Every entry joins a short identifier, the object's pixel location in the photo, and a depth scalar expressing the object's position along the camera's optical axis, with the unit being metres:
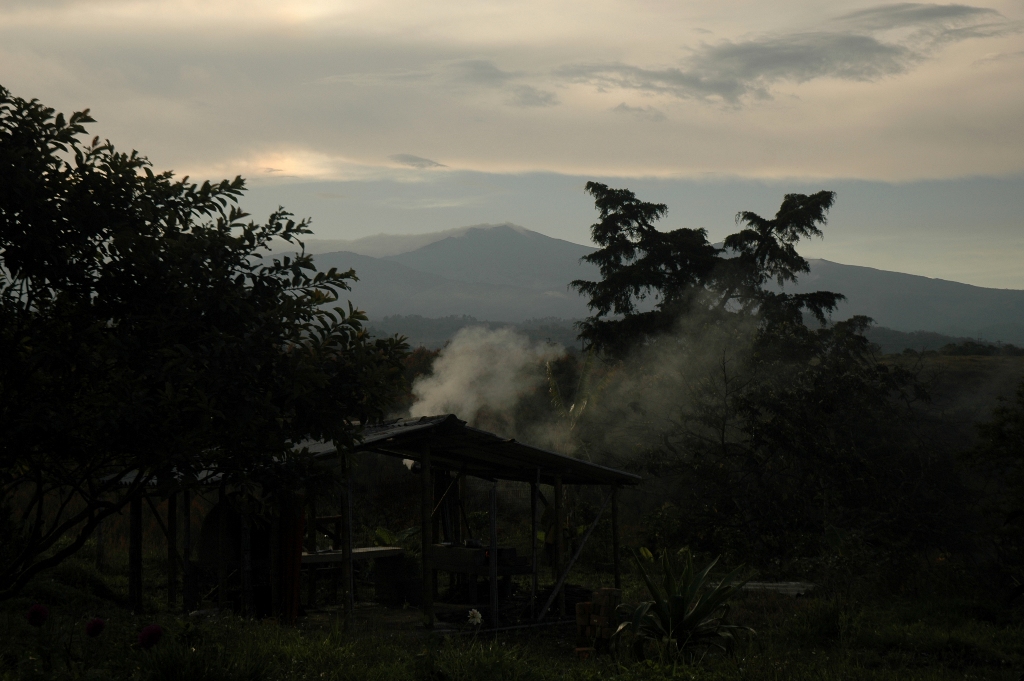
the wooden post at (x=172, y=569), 14.16
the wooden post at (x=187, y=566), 13.79
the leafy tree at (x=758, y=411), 21.61
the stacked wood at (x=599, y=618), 10.82
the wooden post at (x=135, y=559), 13.41
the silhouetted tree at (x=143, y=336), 6.69
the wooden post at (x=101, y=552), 17.74
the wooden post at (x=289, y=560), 13.26
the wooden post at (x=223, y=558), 13.57
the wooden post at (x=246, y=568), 13.66
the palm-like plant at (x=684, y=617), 9.70
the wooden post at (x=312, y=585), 15.67
